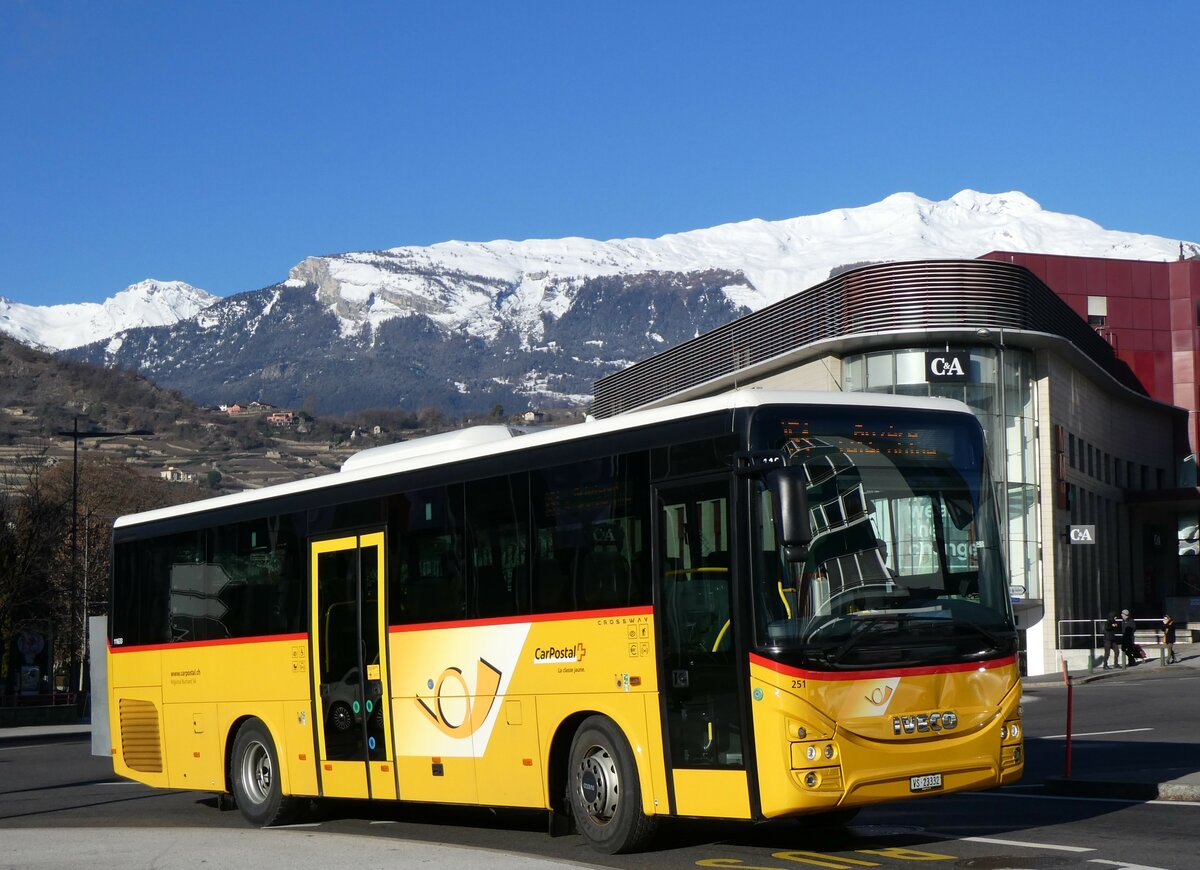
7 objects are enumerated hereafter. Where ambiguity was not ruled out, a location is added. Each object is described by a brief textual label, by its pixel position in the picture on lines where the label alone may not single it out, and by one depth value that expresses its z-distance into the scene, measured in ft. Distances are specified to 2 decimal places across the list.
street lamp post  151.65
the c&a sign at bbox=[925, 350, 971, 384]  155.22
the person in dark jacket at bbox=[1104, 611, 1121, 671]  136.77
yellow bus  34.53
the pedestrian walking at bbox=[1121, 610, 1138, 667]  134.72
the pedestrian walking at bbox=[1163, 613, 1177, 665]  141.38
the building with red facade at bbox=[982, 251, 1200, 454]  243.40
